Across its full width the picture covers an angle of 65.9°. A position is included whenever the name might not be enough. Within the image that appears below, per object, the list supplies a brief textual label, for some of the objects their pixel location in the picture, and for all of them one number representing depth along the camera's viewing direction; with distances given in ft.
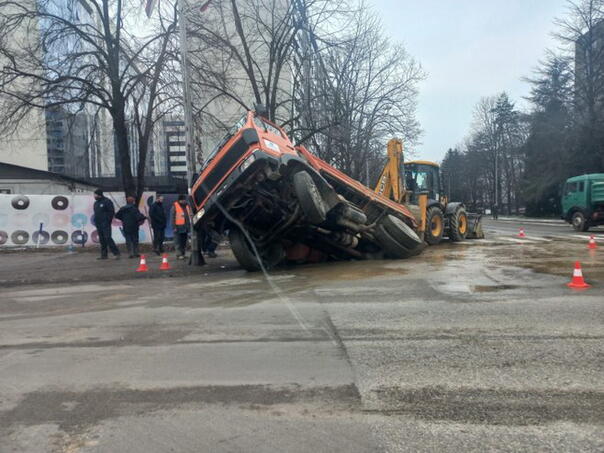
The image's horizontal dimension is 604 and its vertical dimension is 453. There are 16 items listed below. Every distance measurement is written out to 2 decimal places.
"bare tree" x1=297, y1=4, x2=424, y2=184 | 68.85
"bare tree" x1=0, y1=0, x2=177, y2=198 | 52.03
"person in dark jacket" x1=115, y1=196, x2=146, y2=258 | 44.37
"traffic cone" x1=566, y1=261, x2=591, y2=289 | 26.04
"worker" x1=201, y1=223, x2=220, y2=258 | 47.16
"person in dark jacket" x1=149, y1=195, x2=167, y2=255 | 48.62
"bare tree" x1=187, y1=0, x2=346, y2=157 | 55.98
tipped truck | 30.96
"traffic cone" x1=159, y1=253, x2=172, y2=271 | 38.68
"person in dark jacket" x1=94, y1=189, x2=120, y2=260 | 43.34
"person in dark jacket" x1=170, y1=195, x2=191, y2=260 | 44.73
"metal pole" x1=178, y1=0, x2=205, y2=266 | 40.70
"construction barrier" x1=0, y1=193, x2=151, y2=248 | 57.52
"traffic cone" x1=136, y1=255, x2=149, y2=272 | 37.27
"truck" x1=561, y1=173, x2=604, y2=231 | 75.20
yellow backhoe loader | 50.26
